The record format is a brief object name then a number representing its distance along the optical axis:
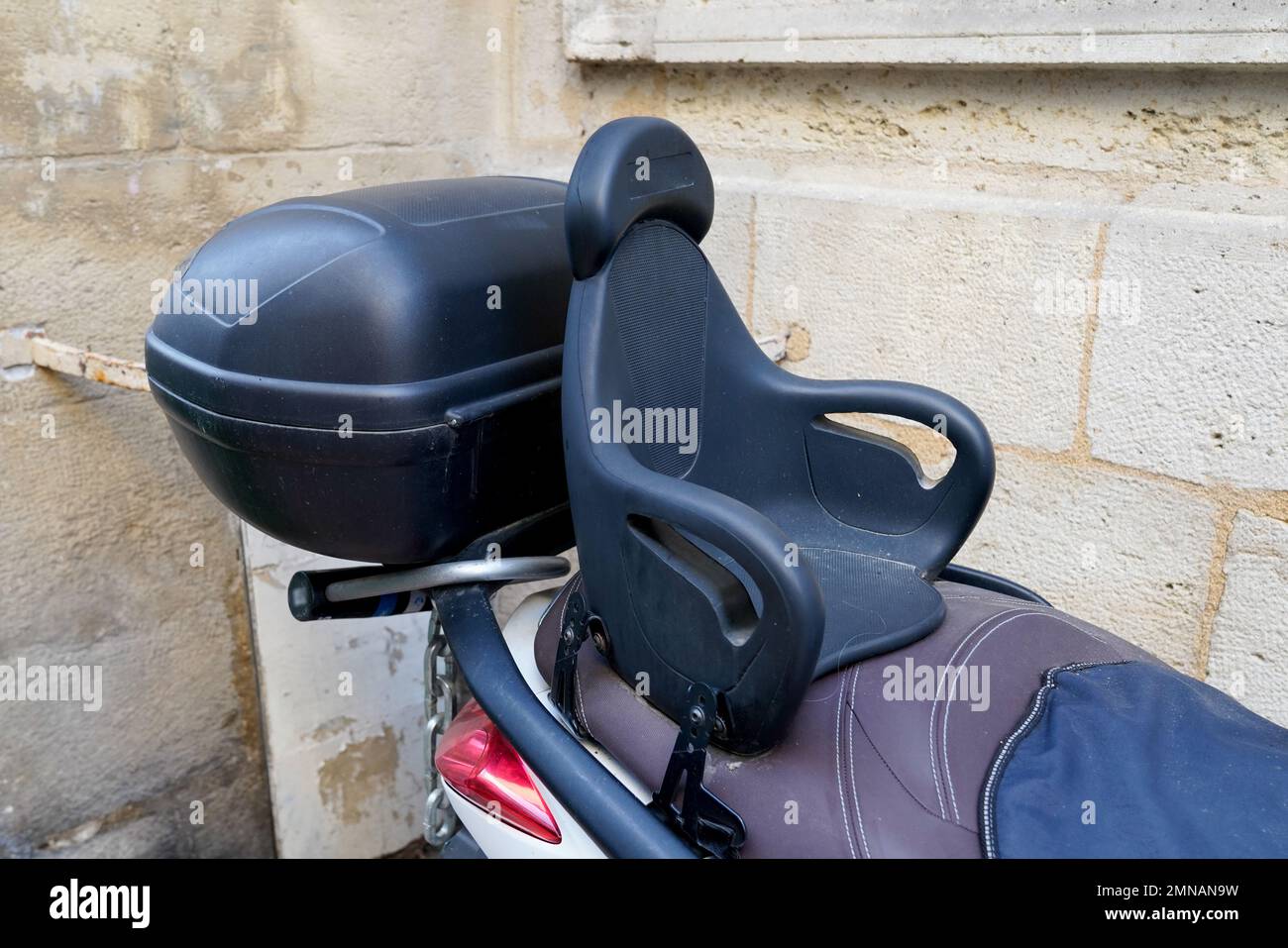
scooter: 1.10
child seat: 1.13
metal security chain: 1.54
